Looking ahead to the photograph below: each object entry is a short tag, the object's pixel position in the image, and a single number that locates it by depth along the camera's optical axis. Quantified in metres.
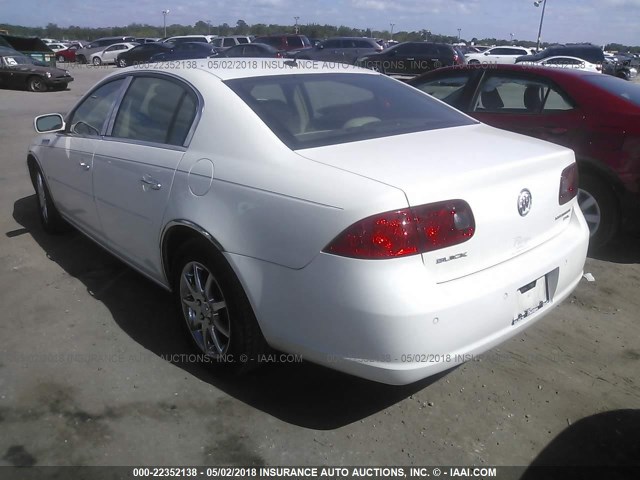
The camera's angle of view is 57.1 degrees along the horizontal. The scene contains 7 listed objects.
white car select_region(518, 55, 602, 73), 24.29
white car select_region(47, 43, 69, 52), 42.98
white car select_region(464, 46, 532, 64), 31.70
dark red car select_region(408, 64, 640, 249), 4.61
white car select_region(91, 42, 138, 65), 35.66
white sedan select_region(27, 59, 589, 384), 2.33
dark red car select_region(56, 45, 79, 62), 38.34
